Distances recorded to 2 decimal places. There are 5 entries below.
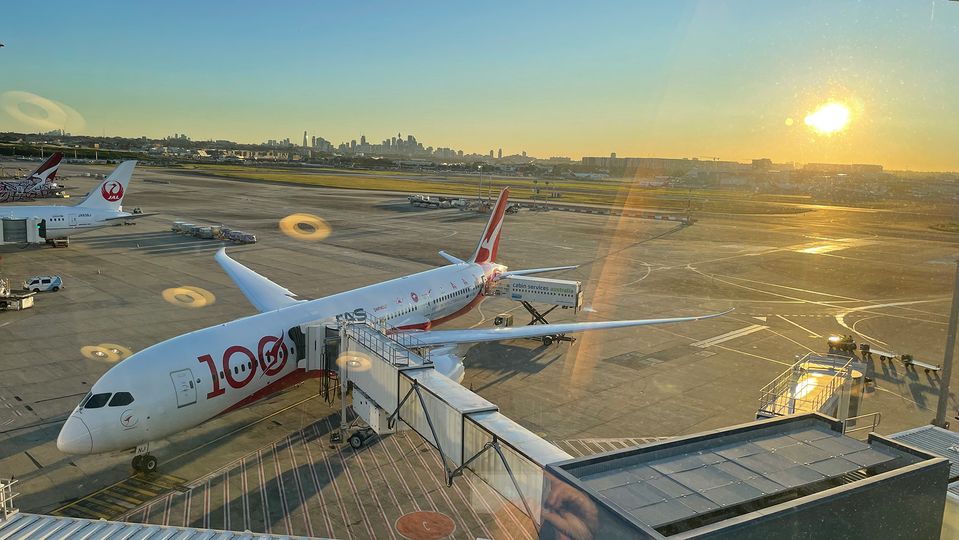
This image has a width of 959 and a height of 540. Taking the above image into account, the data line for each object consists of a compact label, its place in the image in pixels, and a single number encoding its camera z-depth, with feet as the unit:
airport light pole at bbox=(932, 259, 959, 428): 88.07
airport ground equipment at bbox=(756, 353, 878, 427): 74.38
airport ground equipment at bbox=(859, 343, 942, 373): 124.47
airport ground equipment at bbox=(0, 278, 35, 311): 141.49
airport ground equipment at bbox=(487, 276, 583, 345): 141.69
